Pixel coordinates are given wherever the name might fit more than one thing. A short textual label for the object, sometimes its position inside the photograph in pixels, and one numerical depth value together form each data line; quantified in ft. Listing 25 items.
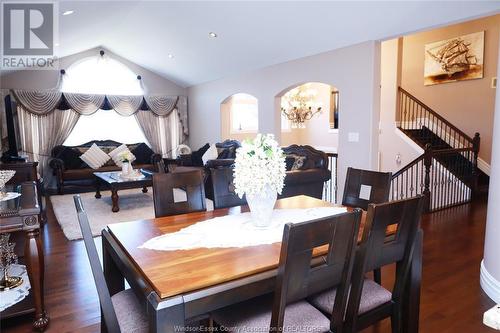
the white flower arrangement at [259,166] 6.22
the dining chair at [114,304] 4.65
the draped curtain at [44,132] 24.50
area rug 15.45
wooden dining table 4.16
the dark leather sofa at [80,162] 23.15
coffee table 17.95
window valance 24.72
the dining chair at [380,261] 5.16
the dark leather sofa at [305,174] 16.46
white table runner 5.65
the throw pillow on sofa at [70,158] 24.56
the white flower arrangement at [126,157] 20.33
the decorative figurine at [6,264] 7.91
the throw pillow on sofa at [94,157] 24.72
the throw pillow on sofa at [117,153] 25.67
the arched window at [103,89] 27.04
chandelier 24.13
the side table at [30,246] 7.09
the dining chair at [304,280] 4.15
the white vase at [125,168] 19.97
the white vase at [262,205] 6.40
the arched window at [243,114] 31.17
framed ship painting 22.06
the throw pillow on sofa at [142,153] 27.55
